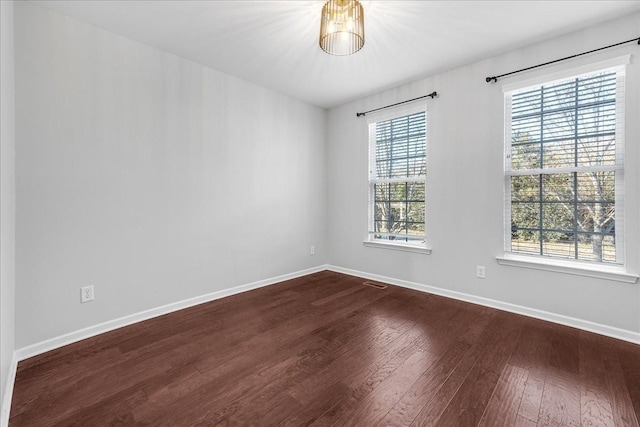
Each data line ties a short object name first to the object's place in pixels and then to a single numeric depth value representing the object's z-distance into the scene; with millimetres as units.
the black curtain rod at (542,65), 2302
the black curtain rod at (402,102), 3348
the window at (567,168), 2396
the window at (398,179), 3631
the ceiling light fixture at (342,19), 1982
